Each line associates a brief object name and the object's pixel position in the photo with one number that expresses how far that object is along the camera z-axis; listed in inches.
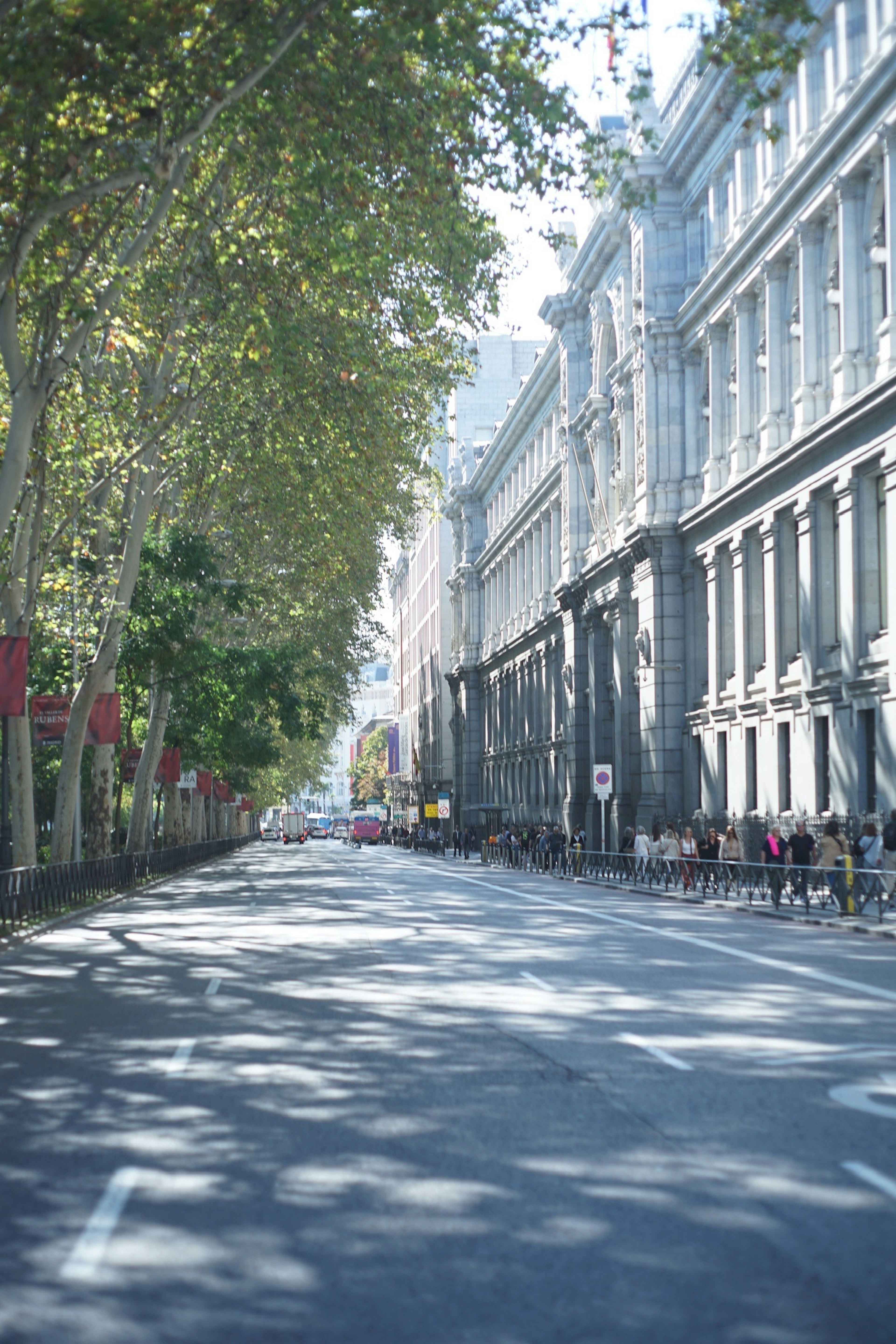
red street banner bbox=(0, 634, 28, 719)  928.9
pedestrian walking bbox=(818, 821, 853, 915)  1069.8
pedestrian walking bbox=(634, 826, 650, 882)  1669.5
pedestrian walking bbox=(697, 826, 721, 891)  1398.9
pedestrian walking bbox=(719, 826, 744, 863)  1438.2
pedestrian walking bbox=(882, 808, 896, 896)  1008.2
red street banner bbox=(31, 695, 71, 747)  1270.9
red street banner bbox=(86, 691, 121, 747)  1359.5
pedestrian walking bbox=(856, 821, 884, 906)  1182.9
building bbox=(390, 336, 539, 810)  4699.8
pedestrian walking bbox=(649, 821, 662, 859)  1664.6
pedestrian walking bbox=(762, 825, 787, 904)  1214.3
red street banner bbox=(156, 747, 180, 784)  2039.9
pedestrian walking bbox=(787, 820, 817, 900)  1258.6
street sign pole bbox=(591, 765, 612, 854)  1852.9
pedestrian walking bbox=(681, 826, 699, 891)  1491.1
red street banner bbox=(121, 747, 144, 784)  1952.5
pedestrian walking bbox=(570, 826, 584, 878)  1990.7
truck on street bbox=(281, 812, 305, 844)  5187.0
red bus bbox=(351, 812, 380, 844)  4975.4
